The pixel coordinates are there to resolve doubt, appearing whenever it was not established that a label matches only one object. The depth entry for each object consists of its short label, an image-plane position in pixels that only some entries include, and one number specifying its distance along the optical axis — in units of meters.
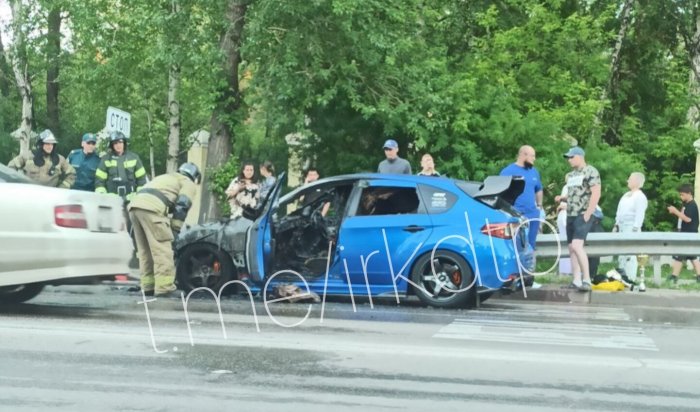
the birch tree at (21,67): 26.62
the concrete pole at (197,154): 21.14
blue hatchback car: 10.70
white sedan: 8.73
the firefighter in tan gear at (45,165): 13.18
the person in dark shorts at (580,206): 12.61
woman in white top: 14.30
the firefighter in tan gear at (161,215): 11.18
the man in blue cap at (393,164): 13.98
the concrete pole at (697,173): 20.20
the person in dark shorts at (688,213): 15.85
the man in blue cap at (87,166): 13.67
